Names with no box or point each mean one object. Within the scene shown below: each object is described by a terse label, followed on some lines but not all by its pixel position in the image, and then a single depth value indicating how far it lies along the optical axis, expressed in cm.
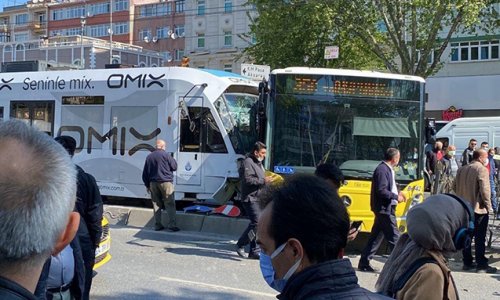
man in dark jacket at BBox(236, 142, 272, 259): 923
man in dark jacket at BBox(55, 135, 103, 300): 454
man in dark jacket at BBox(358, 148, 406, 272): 848
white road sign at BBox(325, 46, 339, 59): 1563
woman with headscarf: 274
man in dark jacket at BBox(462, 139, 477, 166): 1619
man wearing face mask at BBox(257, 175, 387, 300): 206
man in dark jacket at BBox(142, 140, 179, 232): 1162
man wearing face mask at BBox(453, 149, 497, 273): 880
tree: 1959
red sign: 3406
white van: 2116
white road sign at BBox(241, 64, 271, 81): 1359
